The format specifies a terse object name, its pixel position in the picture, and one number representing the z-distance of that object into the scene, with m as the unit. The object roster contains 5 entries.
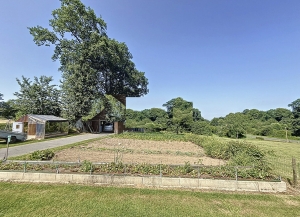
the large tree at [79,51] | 22.62
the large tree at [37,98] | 21.61
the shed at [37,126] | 16.41
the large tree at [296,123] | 38.41
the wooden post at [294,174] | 5.19
